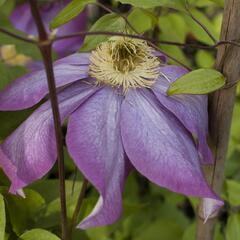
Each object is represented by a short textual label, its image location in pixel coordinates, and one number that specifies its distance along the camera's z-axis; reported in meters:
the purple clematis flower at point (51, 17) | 0.65
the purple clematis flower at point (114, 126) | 0.38
